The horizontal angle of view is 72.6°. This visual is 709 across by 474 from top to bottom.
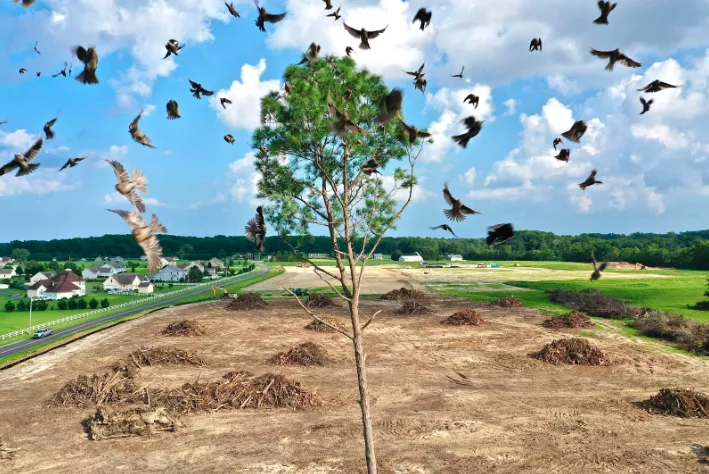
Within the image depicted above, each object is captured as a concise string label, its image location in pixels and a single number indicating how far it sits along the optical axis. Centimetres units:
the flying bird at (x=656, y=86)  1215
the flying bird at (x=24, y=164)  980
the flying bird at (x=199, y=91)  1420
